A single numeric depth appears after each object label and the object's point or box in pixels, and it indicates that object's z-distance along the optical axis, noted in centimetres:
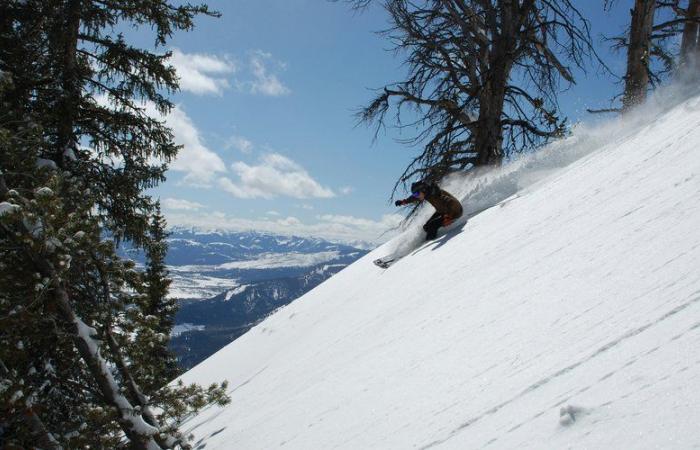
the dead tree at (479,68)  970
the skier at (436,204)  792
